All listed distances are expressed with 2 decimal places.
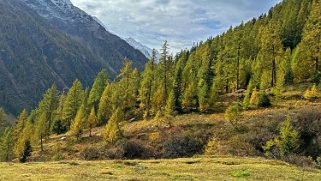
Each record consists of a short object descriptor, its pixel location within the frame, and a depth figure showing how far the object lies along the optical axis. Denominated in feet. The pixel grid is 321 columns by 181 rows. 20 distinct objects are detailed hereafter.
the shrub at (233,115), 213.87
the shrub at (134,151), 203.31
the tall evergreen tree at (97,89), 324.80
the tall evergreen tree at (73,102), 314.76
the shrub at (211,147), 183.83
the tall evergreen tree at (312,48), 257.55
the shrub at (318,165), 131.44
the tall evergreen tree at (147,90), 290.97
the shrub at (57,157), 211.00
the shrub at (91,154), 212.17
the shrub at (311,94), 233.96
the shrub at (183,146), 201.05
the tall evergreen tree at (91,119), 279.77
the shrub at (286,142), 165.25
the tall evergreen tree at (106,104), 294.46
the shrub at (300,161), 132.41
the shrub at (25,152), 244.63
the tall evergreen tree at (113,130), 234.99
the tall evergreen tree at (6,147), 273.95
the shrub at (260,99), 244.22
